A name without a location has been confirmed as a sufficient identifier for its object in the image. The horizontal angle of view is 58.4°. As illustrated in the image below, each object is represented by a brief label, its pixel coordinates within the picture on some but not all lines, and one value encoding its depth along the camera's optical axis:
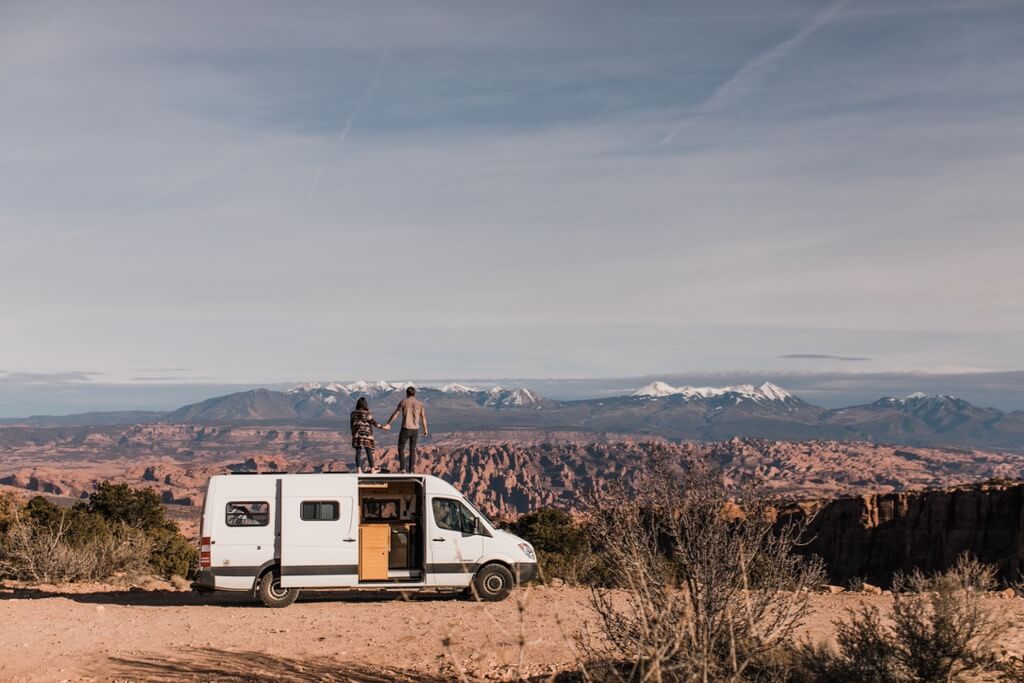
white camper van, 17.19
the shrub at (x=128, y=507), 36.00
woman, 20.56
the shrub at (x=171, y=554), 29.62
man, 20.61
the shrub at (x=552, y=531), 40.19
